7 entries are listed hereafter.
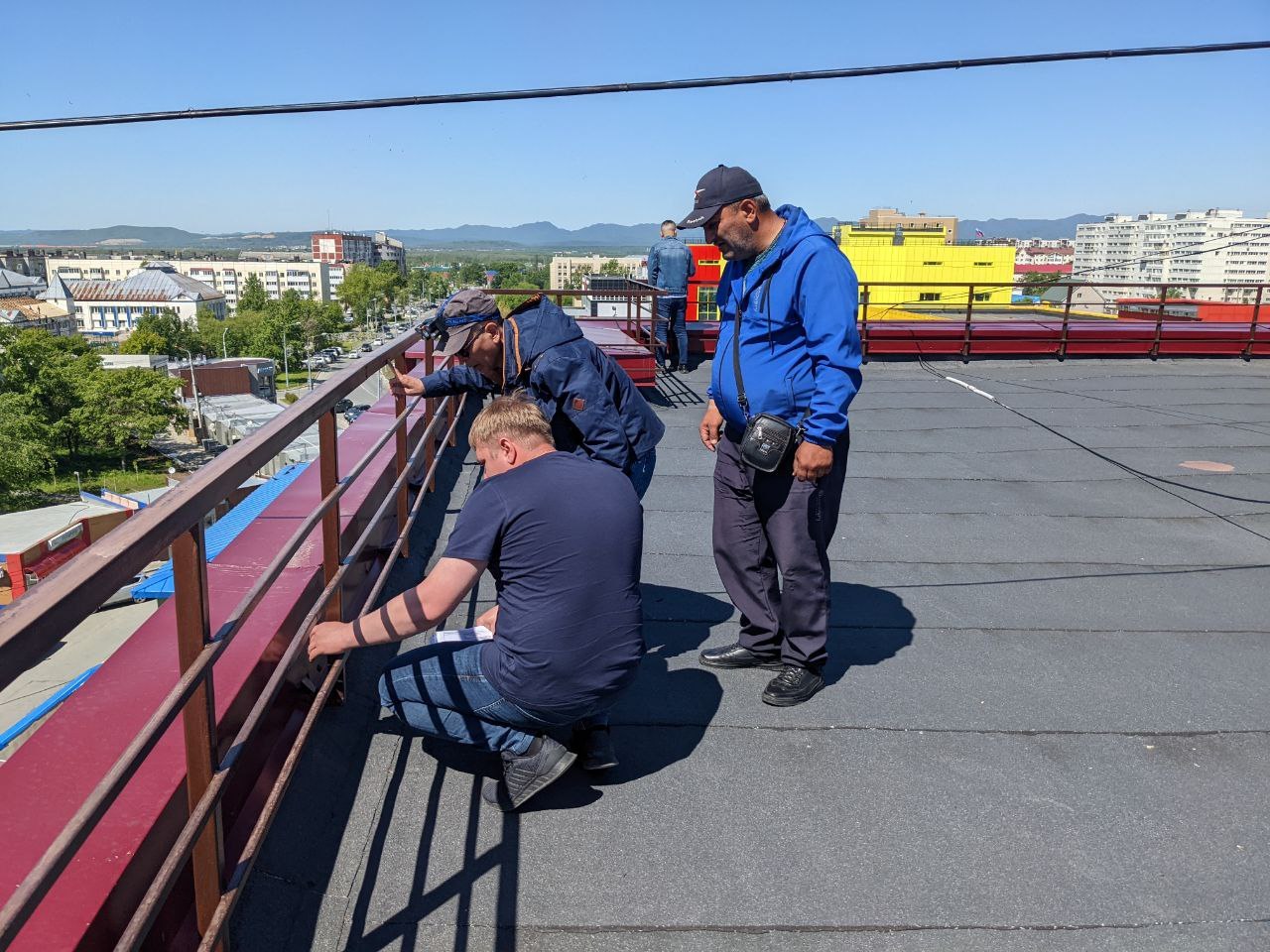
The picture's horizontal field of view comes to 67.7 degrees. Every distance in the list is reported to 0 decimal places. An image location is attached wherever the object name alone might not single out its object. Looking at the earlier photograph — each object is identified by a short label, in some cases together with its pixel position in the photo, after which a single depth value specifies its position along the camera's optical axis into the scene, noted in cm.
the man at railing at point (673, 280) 1131
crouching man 256
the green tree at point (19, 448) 4800
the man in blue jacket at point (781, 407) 322
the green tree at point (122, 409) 5966
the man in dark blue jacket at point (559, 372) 338
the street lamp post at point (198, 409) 6888
